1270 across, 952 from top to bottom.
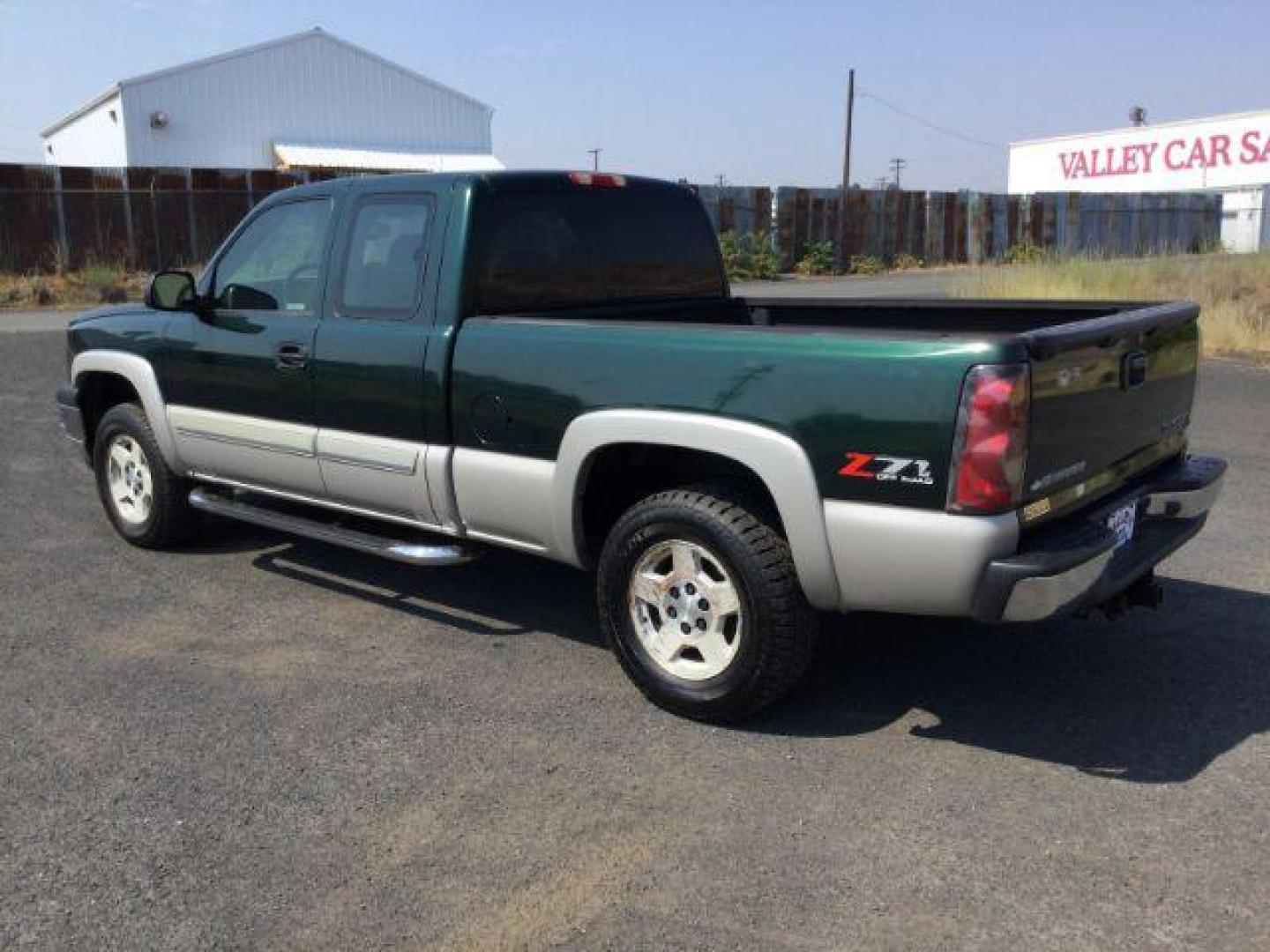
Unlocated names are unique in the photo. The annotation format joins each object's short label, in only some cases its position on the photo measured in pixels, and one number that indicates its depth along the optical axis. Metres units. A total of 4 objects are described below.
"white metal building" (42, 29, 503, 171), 40.56
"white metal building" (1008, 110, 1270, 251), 44.59
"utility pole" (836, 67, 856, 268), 32.75
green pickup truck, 3.44
